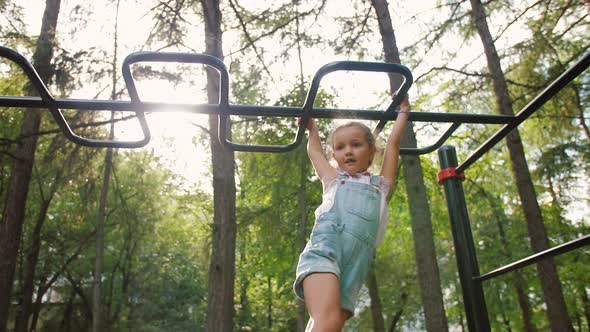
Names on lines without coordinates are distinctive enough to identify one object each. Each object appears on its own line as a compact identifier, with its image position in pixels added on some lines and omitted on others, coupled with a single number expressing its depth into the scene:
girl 1.30
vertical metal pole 1.83
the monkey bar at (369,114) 1.10
